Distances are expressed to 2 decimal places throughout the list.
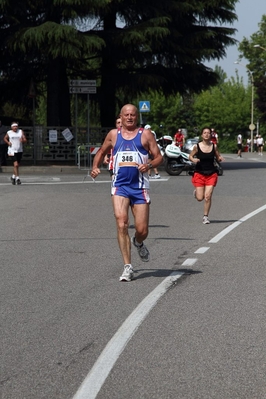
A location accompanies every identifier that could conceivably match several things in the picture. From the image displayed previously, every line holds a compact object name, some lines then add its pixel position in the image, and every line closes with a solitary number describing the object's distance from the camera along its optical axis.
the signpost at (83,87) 34.09
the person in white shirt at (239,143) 60.86
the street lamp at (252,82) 88.56
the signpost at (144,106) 41.94
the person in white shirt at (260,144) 75.00
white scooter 32.78
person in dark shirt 16.83
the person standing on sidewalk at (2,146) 34.19
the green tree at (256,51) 102.81
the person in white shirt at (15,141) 27.59
